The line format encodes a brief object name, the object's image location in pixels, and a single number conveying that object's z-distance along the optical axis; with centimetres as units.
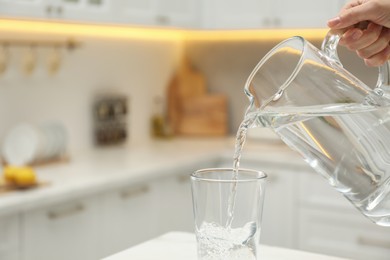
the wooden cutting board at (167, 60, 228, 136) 345
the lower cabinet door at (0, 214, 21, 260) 195
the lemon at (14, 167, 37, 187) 204
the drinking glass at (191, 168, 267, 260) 96
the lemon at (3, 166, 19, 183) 206
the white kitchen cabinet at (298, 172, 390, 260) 254
